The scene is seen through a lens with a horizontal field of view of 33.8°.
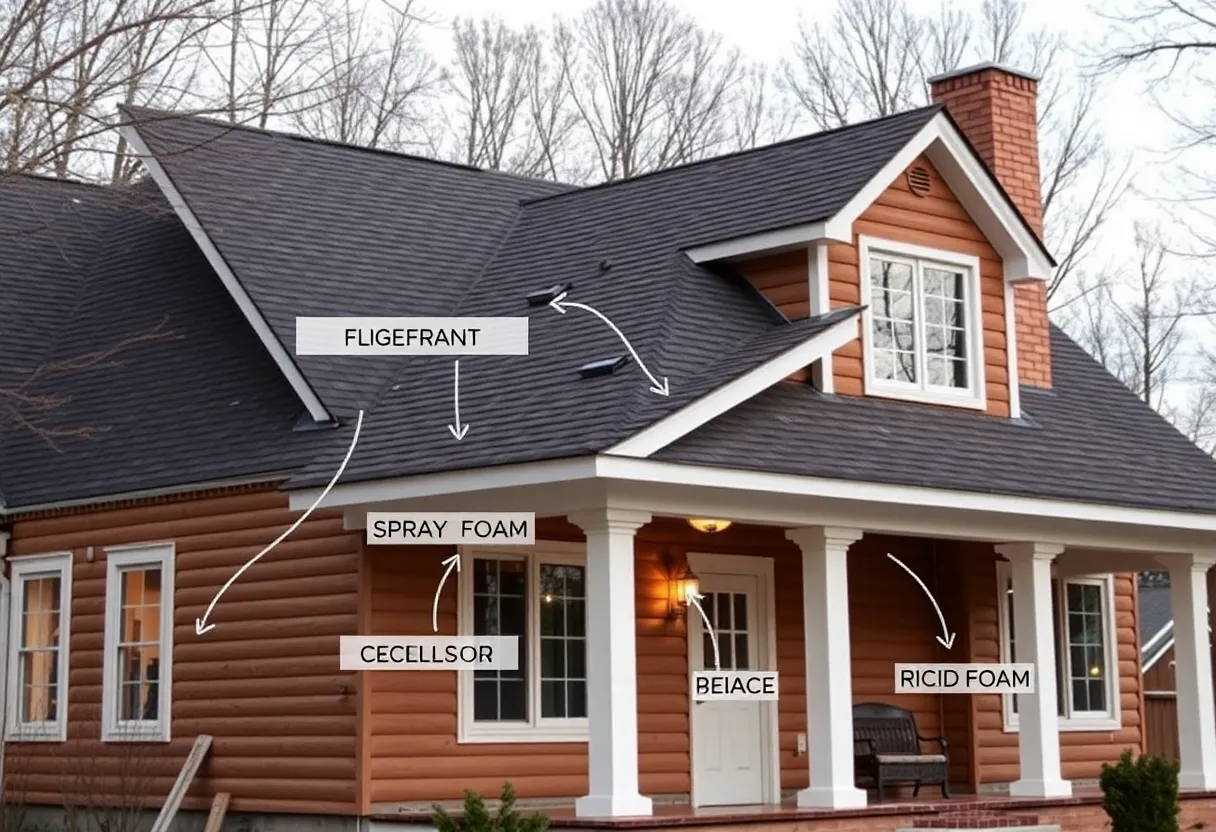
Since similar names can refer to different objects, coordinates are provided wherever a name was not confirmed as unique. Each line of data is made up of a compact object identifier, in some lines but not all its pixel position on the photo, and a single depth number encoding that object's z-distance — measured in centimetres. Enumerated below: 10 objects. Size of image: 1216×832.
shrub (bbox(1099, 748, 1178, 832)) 1639
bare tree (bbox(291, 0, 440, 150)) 3257
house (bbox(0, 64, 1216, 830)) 1515
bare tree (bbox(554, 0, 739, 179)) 3884
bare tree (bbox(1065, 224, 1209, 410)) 4344
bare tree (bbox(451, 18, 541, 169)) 3900
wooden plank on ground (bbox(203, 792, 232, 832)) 1645
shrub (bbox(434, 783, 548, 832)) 1210
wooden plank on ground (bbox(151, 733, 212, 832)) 1655
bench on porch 1723
